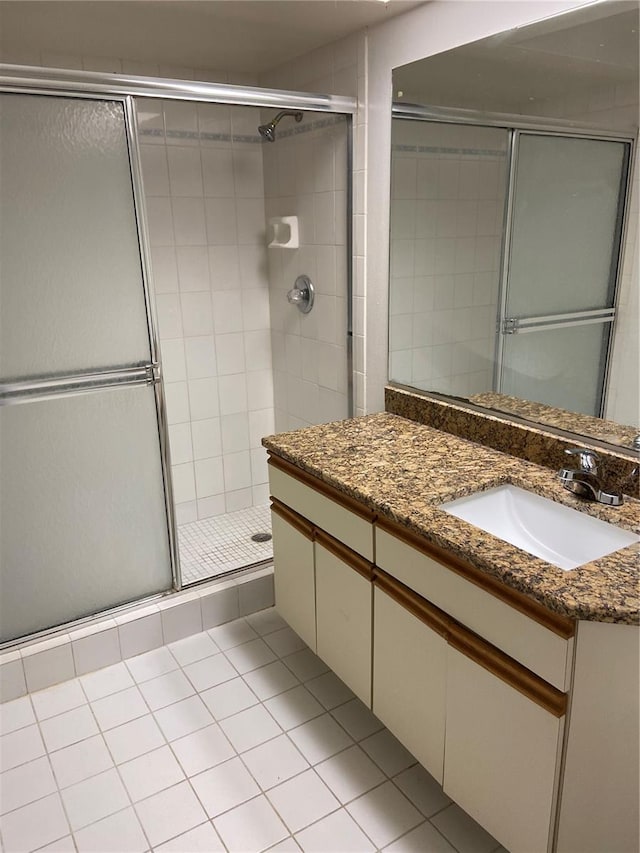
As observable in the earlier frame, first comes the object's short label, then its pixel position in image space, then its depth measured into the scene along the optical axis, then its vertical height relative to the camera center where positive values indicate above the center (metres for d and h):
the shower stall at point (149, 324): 1.83 -0.28
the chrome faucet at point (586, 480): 1.50 -0.57
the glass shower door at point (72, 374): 1.80 -0.38
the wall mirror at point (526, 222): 1.48 +0.04
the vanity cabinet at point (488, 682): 1.16 -0.92
